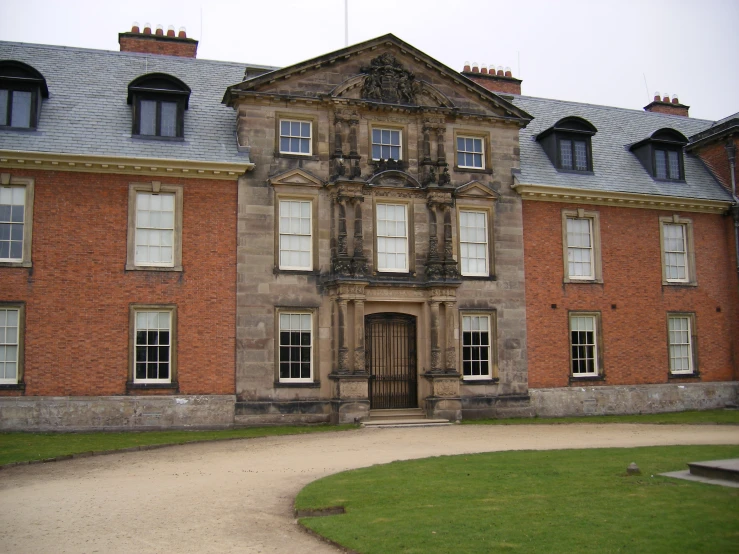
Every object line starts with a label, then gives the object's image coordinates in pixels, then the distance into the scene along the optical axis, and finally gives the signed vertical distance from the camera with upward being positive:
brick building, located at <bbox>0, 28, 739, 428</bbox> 21.11 +3.45
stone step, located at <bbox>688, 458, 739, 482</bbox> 11.11 -1.63
